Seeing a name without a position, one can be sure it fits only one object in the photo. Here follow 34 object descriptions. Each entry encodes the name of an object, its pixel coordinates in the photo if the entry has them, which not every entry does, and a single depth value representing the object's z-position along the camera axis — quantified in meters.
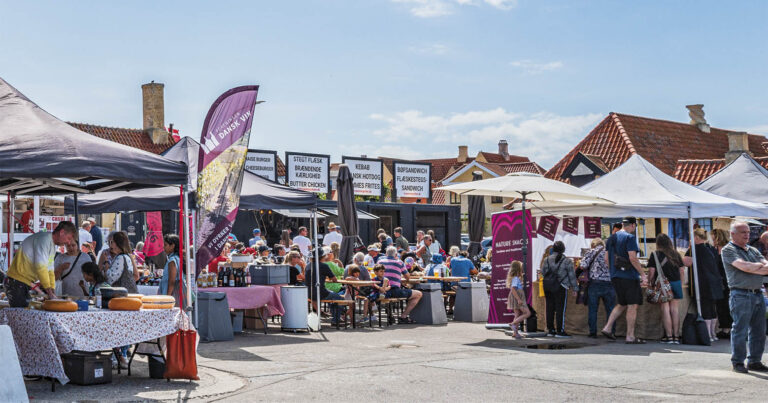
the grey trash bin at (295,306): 14.45
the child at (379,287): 15.73
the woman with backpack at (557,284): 13.90
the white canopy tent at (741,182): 20.47
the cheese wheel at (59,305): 8.20
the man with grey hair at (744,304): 9.62
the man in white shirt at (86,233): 17.80
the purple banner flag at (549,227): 15.48
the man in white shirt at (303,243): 20.91
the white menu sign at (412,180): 37.44
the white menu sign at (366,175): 35.28
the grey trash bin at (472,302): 17.11
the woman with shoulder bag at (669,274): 13.31
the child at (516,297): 14.02
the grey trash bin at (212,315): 12.82
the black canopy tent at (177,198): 14.09
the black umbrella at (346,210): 19.97
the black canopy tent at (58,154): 7.88
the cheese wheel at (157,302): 8.89
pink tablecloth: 13.64
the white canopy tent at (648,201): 14.06
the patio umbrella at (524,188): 13.82
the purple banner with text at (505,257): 14.76
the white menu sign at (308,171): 32.62
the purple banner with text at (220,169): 11.67
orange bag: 8.90
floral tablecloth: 8.10
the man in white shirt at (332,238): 23.05
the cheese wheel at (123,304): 8.57
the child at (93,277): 9.80
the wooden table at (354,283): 15.28
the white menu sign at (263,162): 31.58
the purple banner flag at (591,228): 16.30
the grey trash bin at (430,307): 16.23
